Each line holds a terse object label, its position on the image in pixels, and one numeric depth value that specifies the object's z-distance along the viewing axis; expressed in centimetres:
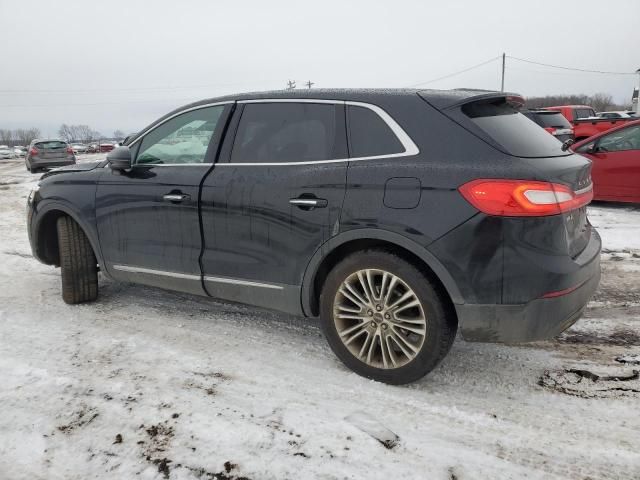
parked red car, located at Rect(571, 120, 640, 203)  766
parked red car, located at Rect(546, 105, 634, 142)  1210
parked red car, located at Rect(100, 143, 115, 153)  5012
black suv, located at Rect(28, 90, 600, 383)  251
